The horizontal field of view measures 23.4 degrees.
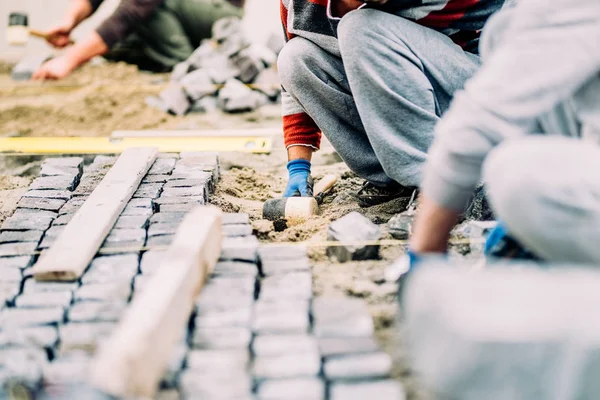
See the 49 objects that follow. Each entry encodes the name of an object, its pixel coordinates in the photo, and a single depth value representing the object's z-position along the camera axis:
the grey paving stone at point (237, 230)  3.06
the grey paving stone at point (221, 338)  2.67
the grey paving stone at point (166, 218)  3.15
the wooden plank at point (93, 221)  2.89
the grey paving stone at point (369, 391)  2.55
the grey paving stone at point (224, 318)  2.71
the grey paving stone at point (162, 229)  3.09
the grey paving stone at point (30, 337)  2.70
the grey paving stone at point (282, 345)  2.65
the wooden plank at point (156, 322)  2.47
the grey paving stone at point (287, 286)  2.81
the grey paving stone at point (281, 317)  2.70
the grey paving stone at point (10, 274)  2.92
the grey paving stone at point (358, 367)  2.59
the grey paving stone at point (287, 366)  2.60
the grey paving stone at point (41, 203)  3.26
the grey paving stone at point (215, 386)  2.55
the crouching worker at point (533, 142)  2.53
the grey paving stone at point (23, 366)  2.61
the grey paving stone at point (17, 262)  2.97
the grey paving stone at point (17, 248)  3.03
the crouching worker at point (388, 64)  3.17
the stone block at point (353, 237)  3.02
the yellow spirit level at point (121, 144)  3.85
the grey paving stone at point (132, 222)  3.12
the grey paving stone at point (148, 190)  3.30
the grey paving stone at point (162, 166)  3.47
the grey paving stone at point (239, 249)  2.94
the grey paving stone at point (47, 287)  2.86
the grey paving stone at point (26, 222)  3.15
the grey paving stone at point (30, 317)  2.76
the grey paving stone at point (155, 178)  3.40
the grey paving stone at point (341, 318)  2.69
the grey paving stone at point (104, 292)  2.82
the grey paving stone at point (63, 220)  3.17
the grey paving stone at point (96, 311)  2.76
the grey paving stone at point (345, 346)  2.64
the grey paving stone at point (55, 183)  3.39
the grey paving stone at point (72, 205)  3.23
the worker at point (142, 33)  5.35
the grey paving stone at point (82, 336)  2.69
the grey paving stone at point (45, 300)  2.81
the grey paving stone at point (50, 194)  3.33
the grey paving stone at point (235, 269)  2.88
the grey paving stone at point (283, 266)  2.91
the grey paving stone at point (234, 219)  3.12
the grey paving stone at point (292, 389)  2.56
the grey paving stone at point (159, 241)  3.03
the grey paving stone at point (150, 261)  2.91
